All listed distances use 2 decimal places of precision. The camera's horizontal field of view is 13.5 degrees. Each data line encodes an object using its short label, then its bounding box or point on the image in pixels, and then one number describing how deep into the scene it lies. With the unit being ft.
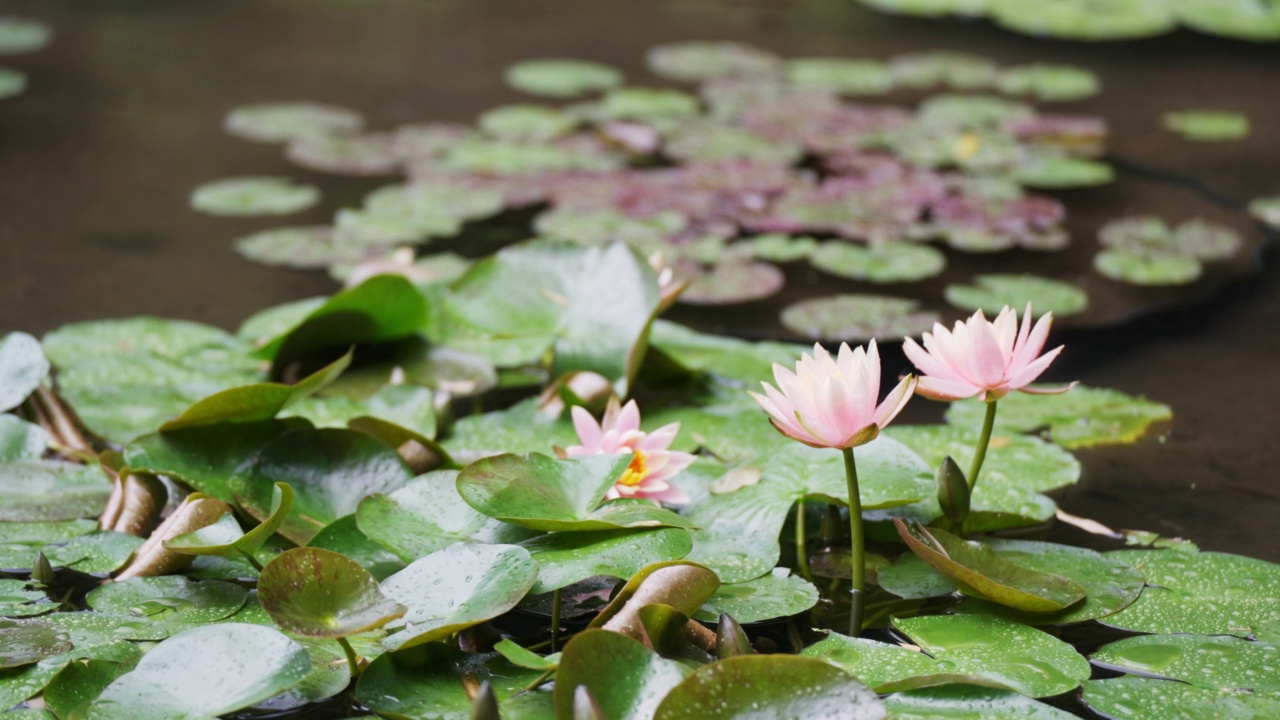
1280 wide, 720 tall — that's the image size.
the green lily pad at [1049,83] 18.73
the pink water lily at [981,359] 9.64
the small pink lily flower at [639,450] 9.85
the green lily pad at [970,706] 9.37
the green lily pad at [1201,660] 9.48
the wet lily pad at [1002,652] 9.48
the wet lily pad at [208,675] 9.29
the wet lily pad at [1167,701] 9.40
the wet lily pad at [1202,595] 9.68
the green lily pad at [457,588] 9.41
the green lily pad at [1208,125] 17.31
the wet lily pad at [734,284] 11.56
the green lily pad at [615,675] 9.26
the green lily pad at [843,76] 18.86
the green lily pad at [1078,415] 10.54
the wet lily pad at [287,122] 16.01
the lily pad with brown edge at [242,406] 9.92
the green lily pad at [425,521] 9.69
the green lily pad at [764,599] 9.67
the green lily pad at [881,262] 11.91
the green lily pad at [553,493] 9.60
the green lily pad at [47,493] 10.00
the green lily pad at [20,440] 10.12
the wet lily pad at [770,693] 9.23
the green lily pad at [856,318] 11.27
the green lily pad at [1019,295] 11.43
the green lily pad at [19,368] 10.14
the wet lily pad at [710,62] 19.39
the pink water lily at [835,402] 9.50
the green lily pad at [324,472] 9.94
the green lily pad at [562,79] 18.35
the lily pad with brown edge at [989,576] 9.62
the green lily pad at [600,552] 9.55
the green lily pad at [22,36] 19.31
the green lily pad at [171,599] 9.70
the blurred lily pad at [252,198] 13.39
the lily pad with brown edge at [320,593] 9.35
